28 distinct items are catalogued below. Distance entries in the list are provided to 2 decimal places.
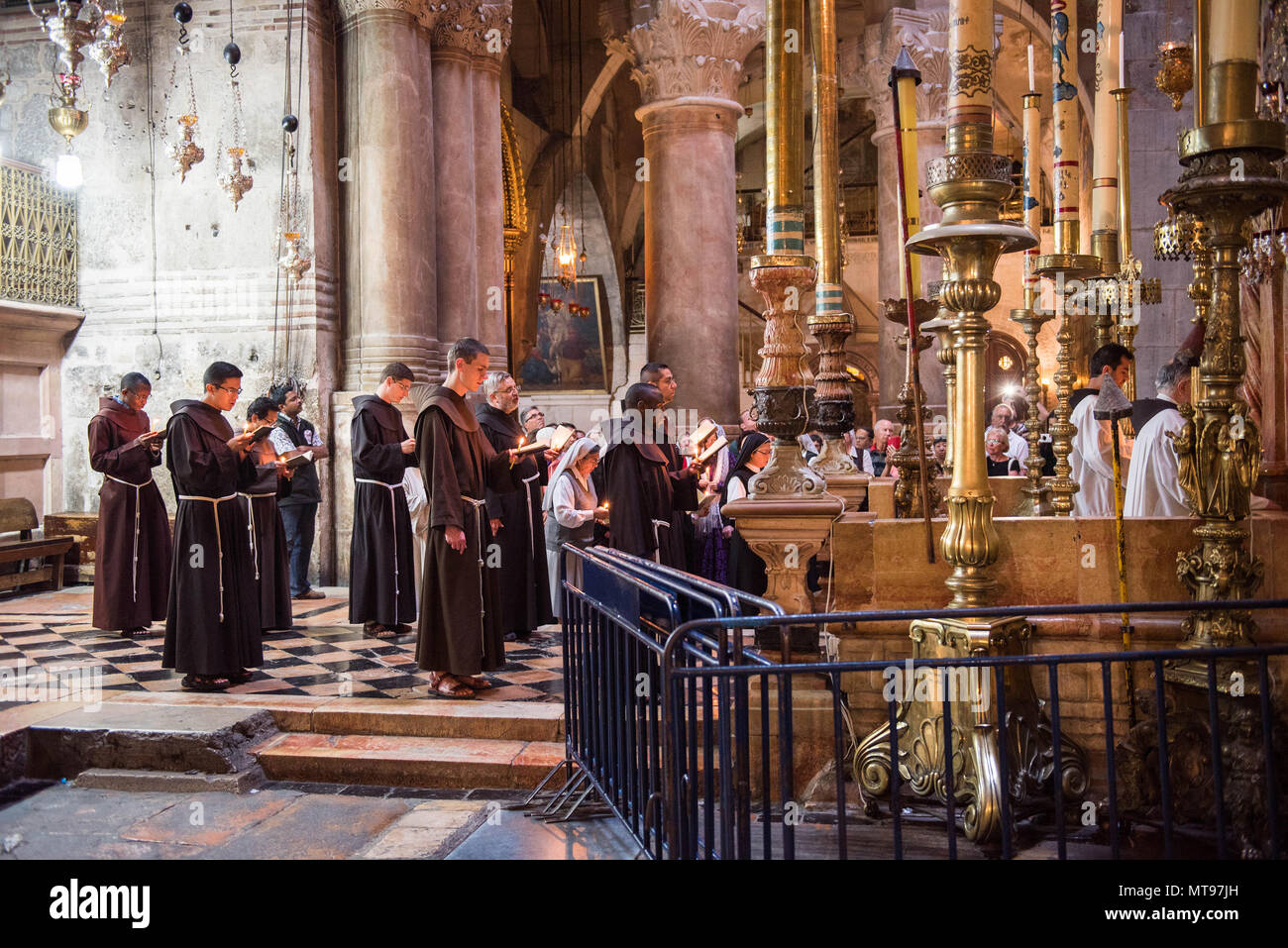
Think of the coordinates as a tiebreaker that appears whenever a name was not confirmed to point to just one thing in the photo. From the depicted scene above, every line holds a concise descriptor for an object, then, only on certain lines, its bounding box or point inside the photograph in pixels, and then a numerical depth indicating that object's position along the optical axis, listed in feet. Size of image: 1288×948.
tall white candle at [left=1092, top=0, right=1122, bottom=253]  17.65
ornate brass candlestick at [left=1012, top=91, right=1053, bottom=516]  19.56
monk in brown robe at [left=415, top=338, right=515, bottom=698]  20.68
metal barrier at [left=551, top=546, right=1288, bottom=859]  10.09
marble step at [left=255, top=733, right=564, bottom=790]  17.83
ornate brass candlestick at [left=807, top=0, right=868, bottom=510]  23.88
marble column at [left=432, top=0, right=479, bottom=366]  39.88
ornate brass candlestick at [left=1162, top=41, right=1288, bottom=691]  12.51
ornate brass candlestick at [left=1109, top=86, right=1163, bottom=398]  18.58
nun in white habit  25.63
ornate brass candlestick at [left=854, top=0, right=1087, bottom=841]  13.30
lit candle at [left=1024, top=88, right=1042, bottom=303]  20.08
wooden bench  34.40
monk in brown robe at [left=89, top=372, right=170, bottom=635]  28.07
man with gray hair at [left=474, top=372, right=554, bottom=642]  27.37
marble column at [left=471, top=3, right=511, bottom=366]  41.14
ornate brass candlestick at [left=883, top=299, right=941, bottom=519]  24.56
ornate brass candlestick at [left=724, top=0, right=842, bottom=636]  17.34
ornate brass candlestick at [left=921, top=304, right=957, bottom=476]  14.40
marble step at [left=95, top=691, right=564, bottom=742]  19.08
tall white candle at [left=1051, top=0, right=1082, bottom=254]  17.38
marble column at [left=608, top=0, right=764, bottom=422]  45.91
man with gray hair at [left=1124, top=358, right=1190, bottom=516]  18.13
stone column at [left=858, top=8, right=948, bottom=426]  52.26
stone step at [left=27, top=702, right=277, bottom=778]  18.29
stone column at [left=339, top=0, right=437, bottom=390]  36.19
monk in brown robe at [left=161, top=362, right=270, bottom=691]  22.21
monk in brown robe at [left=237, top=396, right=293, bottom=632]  26.96
